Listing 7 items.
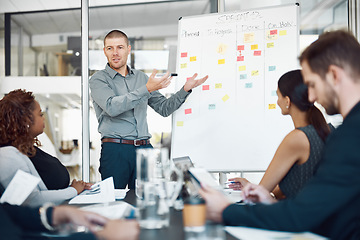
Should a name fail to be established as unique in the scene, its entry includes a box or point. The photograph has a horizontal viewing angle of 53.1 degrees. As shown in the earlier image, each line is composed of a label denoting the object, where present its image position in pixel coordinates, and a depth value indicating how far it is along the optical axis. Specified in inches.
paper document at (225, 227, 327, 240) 39.8
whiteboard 110.4
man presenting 106.8
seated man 38.5
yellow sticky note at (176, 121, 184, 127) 117.0
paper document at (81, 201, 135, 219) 51.2
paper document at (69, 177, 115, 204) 66.6
